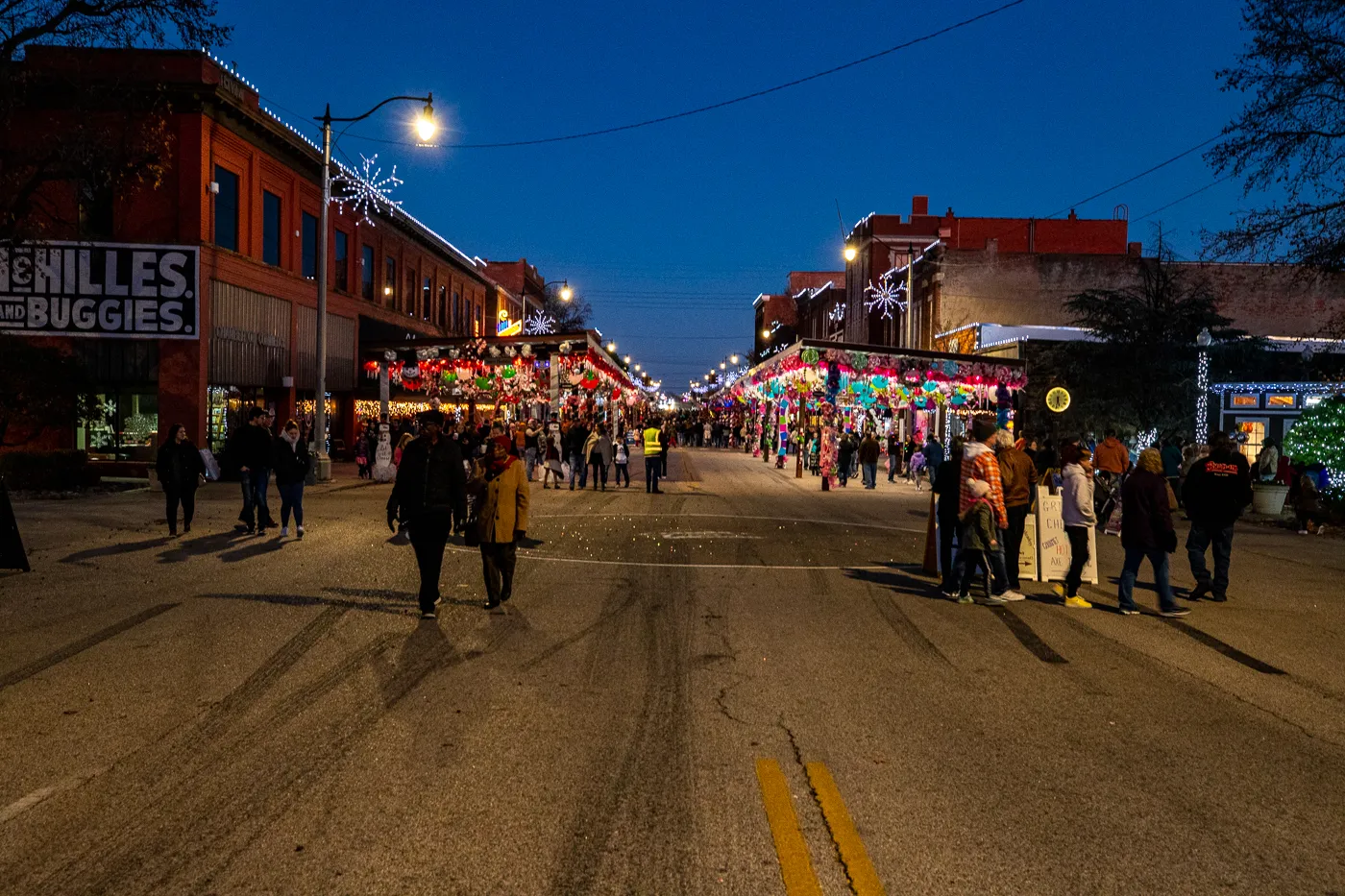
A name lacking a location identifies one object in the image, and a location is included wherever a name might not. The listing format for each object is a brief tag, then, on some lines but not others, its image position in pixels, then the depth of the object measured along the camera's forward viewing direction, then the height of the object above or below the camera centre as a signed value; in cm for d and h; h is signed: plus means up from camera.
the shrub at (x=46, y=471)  2202 -133
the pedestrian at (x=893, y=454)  3512 -76
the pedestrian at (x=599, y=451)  2767 -75
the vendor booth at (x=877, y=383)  2995 +133
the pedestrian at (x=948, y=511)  1153 -81
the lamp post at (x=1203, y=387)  2883 +142
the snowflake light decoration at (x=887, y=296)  5241 +634
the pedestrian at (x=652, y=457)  2662 -84
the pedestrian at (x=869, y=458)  3047 -77
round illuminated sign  2653 +84
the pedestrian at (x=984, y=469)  1080 -34
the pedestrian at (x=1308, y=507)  1988 -113
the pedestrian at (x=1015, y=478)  1149 -45
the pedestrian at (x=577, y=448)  2786 -70
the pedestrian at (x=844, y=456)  3384 -83
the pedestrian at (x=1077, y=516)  1138 -81
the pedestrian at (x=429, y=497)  979 -71
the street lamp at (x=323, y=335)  2724 +186
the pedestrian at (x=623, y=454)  2958 -86
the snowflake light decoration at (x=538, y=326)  7546 +634
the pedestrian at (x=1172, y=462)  2141 -43
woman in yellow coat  1023 -90
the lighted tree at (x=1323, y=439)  2094 +9
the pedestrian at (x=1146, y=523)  1065 -80
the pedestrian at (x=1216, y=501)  1150 -62
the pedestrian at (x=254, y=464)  1614 -76
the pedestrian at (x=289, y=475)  1555 -89
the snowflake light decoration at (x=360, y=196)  3688 +746
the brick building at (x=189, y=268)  2664 +343
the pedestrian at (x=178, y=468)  1571 -85
